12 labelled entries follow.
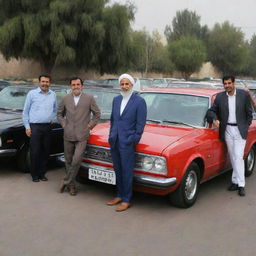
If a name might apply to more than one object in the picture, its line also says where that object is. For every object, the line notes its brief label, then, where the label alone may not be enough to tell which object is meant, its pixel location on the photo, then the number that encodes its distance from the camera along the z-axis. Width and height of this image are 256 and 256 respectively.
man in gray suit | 5.45
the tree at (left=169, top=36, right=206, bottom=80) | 54.61
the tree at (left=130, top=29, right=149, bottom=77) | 31.51
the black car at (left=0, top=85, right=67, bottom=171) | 6.25
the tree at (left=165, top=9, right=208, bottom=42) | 79.38
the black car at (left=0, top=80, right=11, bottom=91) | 19.46
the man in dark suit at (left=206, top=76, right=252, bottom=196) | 5.80
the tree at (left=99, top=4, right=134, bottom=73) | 29.55
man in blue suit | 4.89
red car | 4.84
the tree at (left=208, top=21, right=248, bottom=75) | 63.75
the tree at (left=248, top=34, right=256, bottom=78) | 76.19
